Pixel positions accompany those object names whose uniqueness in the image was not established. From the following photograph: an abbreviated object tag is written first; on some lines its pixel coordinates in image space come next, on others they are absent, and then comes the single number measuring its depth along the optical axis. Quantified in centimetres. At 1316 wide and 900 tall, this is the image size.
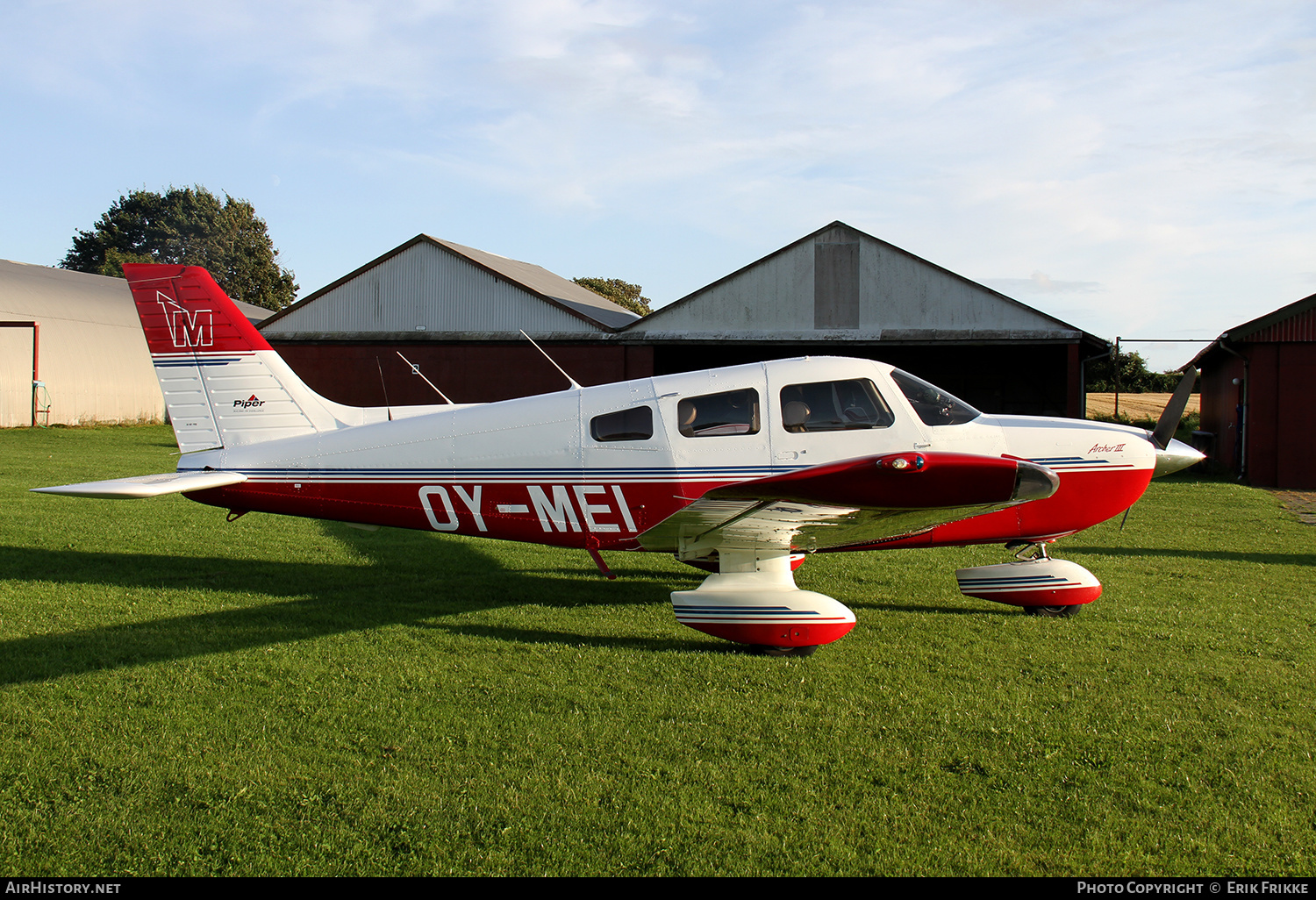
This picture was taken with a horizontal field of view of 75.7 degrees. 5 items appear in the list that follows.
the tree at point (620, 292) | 7362
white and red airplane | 613
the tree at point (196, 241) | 7306
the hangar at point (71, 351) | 2872
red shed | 1722
